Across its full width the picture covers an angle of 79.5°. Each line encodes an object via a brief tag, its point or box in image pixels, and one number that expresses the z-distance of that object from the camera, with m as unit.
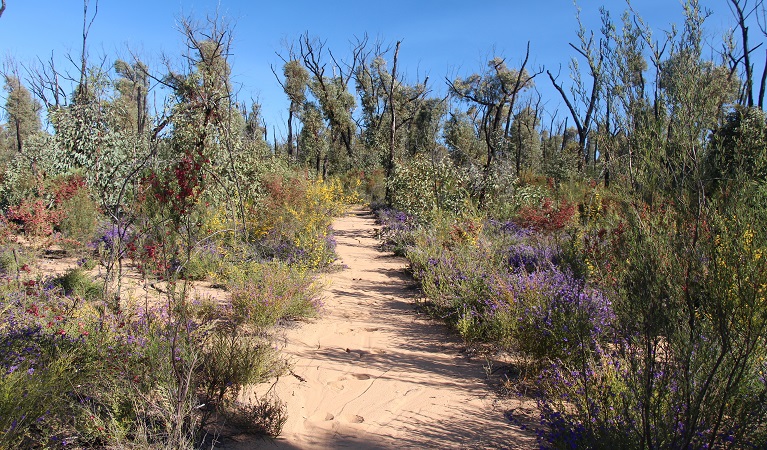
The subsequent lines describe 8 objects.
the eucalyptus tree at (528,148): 34.62
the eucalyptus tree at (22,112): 35.12
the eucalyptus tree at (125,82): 38.57
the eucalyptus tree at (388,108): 29.08
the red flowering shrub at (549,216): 8.08
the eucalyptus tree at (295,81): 30.77
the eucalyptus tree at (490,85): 29.39
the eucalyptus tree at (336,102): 24.92
